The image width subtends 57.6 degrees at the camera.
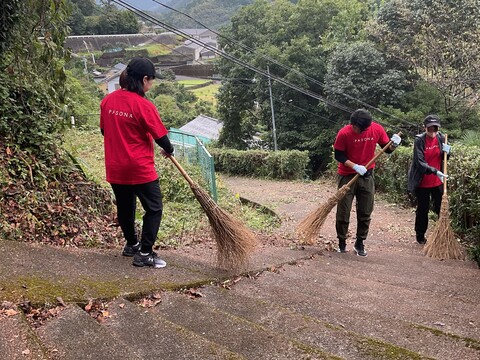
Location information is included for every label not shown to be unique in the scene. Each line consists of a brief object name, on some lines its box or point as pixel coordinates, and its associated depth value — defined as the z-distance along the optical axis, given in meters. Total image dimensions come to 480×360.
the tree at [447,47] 16.28
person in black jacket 5.45
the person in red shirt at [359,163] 4.75
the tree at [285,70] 22.39
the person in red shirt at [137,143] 3.30
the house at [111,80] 41.16
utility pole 22.56
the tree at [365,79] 18.42
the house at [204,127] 33.91
